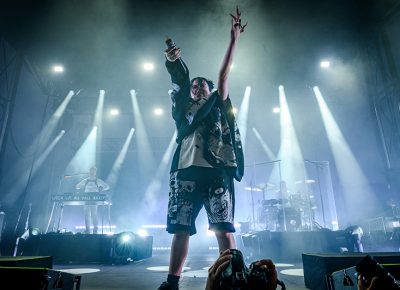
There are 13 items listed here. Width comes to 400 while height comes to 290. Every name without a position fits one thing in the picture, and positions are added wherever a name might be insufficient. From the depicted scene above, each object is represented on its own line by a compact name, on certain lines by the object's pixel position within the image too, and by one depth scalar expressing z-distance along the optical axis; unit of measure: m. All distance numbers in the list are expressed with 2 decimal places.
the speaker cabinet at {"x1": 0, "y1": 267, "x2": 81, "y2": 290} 1.12
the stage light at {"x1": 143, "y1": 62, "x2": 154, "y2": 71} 8.71
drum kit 7.66
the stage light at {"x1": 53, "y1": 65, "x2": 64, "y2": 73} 8.50
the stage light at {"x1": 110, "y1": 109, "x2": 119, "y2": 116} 12.35
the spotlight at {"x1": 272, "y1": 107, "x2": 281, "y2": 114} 12.29
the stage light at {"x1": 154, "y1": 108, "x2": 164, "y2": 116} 12.54
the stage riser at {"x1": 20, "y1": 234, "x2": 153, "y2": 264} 4.46
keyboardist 7.36
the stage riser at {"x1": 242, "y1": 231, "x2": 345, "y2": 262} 5.12
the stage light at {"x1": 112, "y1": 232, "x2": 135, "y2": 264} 4.36
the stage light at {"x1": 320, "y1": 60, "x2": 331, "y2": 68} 8.49
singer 1.55
